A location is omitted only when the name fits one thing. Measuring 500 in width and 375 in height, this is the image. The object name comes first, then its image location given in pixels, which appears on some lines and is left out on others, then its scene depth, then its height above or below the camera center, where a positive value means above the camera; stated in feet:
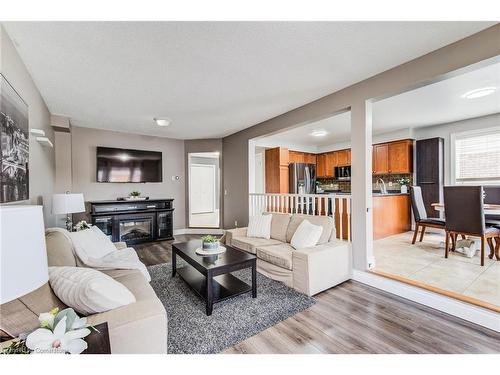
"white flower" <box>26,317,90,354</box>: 2.43 -1.69
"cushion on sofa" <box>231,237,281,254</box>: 10.49 -2.73
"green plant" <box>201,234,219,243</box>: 8.74 -2.08
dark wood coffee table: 7.01 -2.84
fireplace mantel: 14.46 -2.23
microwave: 21.19 +1.22
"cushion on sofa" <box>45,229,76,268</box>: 5.94 -1.73
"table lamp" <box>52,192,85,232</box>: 9.47 -0.70
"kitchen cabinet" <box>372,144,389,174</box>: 18.35 +2.18
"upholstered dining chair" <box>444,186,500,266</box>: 9.77 -1.34
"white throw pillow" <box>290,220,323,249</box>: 9.18 -2.11
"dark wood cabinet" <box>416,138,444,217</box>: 16.03 +1.04
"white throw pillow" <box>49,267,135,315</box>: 4.01 -1.92
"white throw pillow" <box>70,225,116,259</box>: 7.10 -1.91
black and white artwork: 5.28 +1.13
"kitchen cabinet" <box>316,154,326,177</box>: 23.81 +2.16
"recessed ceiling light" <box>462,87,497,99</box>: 9.73 +4.15
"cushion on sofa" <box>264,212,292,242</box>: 11.09 -2.03
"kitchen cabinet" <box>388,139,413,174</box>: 17.23 +2.20
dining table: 10.56 -1.22
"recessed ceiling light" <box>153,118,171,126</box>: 13.08 +3.81
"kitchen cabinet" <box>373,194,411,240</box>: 15.01 -2.15
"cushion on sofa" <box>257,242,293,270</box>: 8.75 -2.81
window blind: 14.18 +1.78
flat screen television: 15.52 +1.58
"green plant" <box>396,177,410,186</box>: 17.99 +0.30
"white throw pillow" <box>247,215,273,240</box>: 11.68 -2.17
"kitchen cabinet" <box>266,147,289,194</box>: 18.83 +1.38
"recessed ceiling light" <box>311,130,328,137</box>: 17.43 +4.15
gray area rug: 5.69 -3.91
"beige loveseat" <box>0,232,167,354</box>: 3.41 -2.28
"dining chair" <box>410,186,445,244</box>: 13.39 -1.58
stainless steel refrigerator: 19.16 +0.65
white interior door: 28.68 -0.26
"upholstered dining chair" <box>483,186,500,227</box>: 13.50 -0.61
